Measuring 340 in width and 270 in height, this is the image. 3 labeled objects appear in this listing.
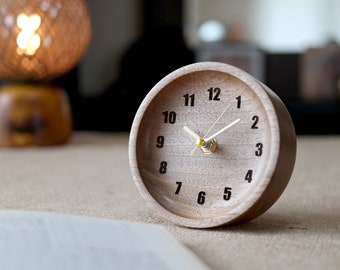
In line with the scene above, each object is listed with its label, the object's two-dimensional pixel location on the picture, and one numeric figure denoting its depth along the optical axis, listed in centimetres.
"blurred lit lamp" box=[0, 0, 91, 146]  173
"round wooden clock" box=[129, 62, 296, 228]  66
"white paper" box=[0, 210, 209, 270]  50
